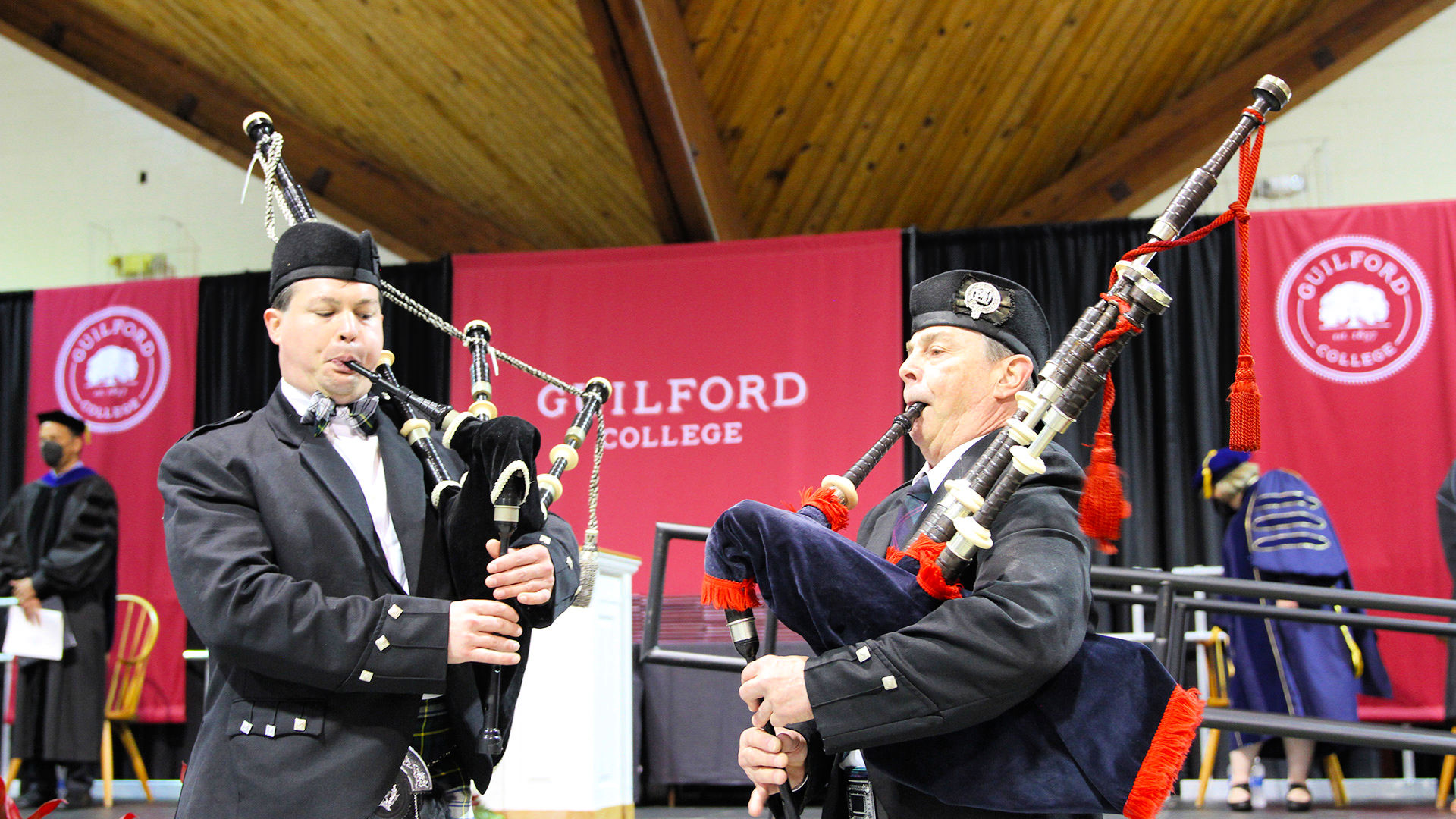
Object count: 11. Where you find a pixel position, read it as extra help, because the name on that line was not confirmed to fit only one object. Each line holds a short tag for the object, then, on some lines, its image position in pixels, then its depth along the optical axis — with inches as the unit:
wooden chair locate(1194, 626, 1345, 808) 195.5
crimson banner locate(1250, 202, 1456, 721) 219.9
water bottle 196.4
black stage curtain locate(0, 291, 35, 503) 278.2
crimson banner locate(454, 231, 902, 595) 240.7
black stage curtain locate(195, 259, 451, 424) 269.3
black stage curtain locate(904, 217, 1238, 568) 234.2
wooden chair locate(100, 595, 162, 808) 217.6
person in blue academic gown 184.7
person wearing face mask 204.1
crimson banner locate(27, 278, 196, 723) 263.3
